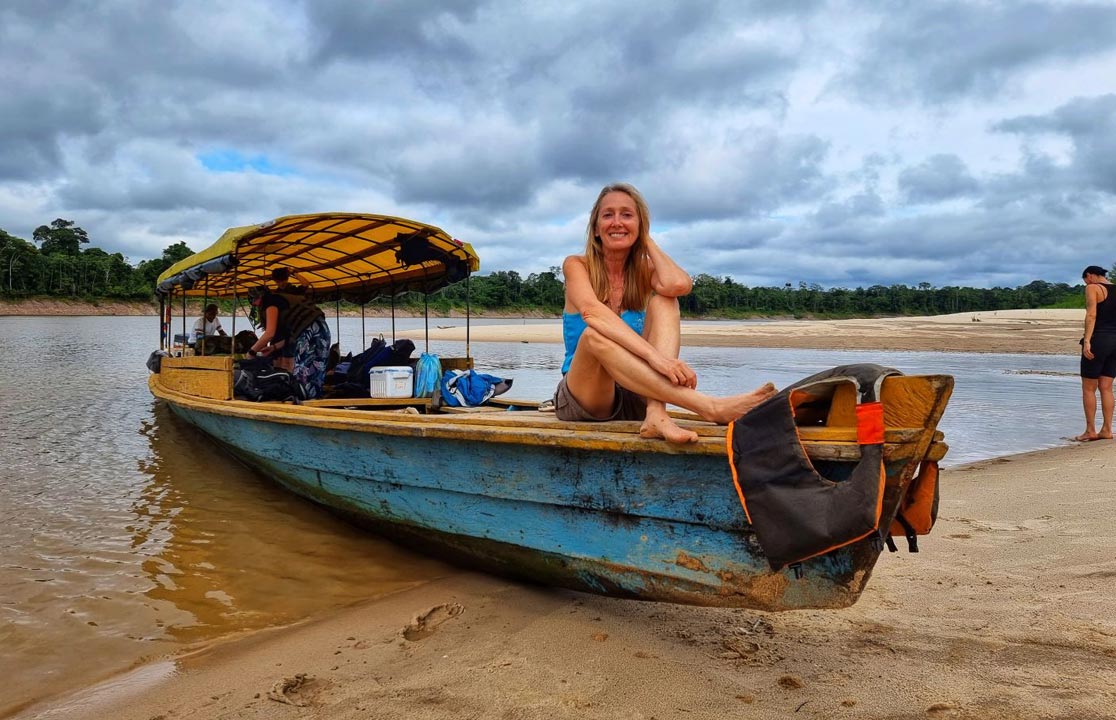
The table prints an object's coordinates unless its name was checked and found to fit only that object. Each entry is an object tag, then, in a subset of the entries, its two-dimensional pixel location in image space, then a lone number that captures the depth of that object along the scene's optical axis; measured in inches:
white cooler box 234.5
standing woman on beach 273.1
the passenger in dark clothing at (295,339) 245.4
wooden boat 92.3
